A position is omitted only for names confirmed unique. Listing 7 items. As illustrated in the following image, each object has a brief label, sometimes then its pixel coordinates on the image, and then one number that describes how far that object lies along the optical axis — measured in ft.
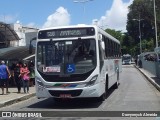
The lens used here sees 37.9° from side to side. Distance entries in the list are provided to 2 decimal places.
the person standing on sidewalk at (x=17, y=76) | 40.37
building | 106.75
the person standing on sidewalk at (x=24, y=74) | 38.99
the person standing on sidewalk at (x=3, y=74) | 38.03
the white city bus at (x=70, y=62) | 27.33
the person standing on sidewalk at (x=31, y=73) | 49.97
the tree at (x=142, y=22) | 187.51
